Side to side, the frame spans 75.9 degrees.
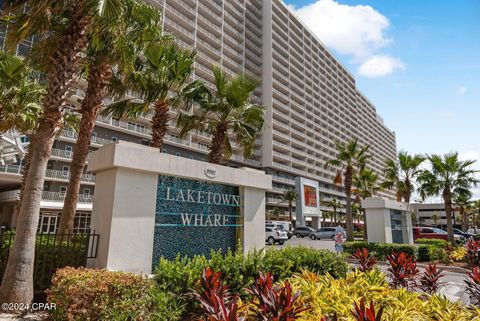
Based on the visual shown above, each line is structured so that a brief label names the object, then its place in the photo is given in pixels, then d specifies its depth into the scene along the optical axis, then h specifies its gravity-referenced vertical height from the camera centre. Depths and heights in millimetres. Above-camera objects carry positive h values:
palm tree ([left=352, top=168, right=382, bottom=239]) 34178 +5002
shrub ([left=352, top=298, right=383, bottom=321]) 3570 -1023
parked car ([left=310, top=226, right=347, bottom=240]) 39500 -1190
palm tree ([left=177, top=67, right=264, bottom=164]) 13648 +4864
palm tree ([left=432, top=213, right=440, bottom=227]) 89125 +2691
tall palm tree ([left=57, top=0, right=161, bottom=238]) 9711 +5355
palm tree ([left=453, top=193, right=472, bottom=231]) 52919 +2559
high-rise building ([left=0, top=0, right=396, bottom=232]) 37094 +30724
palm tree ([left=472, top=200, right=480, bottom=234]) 74250 +4729
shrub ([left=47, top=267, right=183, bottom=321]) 5062 -1326
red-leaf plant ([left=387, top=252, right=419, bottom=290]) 8297 -1242
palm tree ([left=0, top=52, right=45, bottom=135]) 14019 +5853
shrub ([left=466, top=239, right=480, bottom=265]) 16219 -1309
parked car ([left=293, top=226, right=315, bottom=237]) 42806 -1010
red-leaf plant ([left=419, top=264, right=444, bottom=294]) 8398 -1445
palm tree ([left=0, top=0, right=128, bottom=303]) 6305 +3392
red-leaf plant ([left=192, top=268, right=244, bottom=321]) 3783 -1097
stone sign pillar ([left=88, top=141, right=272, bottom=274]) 7180 +370
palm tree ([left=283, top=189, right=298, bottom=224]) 63716 +5447
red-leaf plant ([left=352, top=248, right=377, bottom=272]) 8609 -1007
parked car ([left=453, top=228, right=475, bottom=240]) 35794 -623
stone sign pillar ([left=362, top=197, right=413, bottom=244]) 19250 +356
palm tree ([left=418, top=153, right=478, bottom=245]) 25156 +3867
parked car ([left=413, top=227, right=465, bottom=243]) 27734 -616
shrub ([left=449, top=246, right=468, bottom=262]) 17453 -1540
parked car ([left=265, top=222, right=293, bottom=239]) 32081 -189
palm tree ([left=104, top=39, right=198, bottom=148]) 12594 +5710
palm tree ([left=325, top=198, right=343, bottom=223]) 76250 +4901
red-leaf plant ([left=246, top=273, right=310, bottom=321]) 4098 -1134
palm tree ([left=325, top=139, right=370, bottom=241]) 26109 +5703
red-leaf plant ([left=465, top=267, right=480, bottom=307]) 7180 -1353
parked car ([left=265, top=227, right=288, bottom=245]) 30797 -1238
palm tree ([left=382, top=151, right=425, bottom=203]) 27188 +5032
